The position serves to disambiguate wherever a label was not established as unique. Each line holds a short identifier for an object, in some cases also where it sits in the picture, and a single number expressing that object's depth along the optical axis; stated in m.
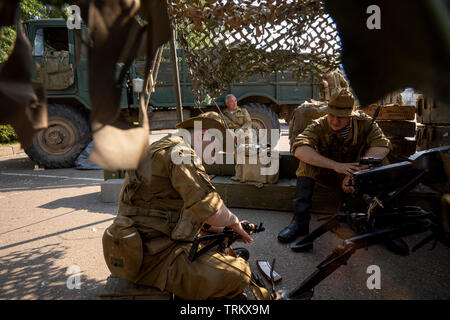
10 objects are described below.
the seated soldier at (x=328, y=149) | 2.88
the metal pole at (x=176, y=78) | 1.78
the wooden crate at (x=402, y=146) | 3.72
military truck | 6.35
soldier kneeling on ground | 1.50
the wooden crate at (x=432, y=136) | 3.05
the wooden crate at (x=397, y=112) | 3.62
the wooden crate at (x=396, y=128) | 3.71
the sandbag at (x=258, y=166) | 3.79
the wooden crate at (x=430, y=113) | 3.06
